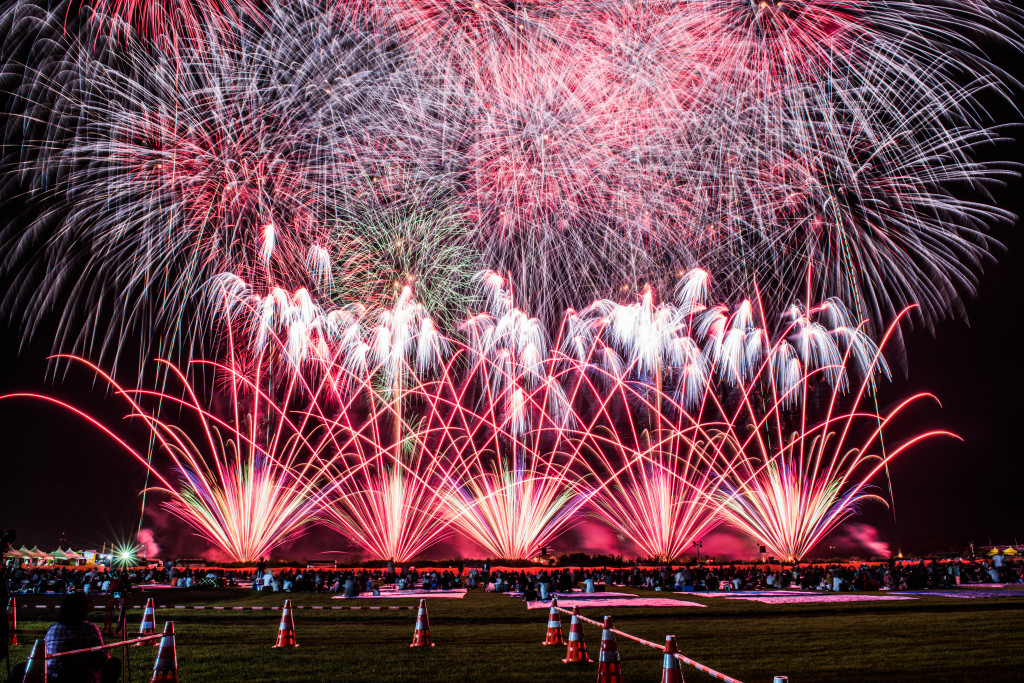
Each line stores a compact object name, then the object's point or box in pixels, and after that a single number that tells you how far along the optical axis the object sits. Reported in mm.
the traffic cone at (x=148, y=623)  15181
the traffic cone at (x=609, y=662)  9578
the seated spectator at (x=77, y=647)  7785
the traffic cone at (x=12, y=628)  15922
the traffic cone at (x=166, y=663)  10930
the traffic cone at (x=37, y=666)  6914
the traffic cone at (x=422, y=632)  15523
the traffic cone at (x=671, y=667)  8016
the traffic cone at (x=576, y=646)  12625
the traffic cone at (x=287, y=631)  15688
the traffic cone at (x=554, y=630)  15000
